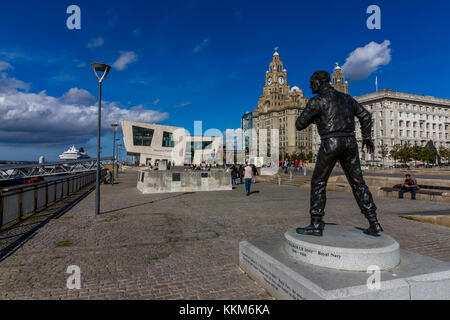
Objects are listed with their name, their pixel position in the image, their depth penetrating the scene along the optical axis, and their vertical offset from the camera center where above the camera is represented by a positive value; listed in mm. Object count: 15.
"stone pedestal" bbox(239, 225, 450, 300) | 2816 -1322
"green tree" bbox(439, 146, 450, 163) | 65475 +2910
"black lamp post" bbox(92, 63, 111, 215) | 9594 +2823
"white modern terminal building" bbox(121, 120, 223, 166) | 80375 +8100
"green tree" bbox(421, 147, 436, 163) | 58281 +2535
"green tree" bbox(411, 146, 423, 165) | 57266 +2806
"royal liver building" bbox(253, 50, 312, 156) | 117125 +27832
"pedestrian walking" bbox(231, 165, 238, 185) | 23259 -601
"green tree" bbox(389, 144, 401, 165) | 59062 +3155
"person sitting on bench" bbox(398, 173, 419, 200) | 12740 -1071
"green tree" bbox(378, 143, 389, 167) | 65688 +4769
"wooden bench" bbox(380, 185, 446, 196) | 11898 -1276
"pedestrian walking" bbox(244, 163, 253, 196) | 15188 -632
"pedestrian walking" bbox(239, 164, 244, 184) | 23986 -581
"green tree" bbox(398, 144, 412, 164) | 54562 +2480
